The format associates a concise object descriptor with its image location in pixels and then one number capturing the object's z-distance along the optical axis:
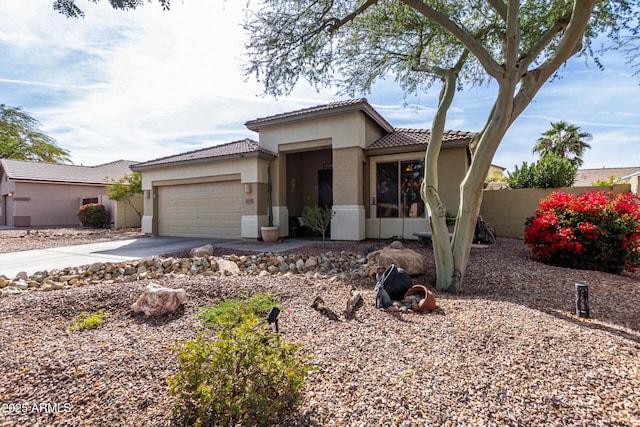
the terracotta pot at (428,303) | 3.80
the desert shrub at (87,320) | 3.31
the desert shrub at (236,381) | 1.74
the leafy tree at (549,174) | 11.66
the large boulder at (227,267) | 6.02
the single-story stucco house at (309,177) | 9.86
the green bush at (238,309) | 3.22
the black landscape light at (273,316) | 2.48
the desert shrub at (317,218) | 9.52
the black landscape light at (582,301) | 3.56
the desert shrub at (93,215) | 17.52
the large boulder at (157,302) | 3.70
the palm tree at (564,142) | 22.09
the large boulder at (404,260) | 5.65
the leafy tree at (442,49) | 4.27
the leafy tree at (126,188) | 15.64
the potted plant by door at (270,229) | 10.29
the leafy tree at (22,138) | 30.54
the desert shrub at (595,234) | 5.77
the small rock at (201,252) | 7.81
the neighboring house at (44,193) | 19.97
